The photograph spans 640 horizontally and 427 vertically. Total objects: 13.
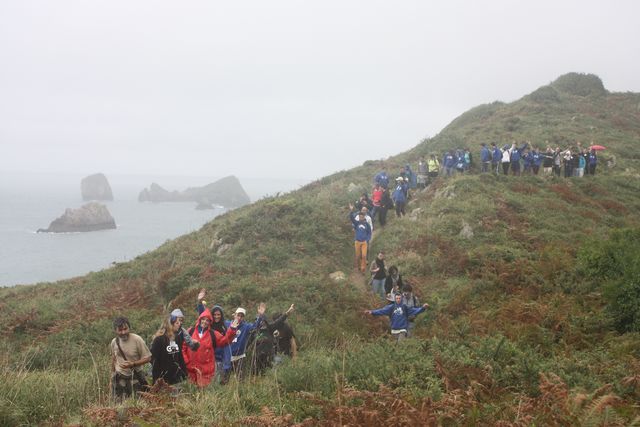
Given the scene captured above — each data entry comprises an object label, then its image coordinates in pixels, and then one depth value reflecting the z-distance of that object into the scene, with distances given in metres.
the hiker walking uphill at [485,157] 23.83
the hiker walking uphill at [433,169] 24.56
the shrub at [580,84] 48.94
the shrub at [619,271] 8.44
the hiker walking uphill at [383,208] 19.94
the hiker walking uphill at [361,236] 15.65
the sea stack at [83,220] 102.25
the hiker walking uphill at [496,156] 23.48
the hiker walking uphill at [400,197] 20.41
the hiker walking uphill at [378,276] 13.29
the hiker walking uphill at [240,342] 8.27
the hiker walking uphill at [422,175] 24.44
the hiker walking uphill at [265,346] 8.18
